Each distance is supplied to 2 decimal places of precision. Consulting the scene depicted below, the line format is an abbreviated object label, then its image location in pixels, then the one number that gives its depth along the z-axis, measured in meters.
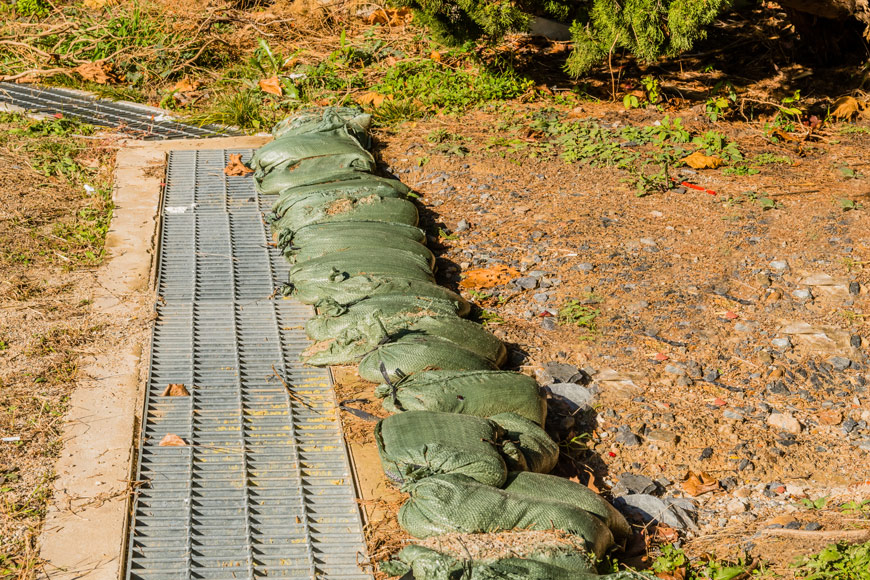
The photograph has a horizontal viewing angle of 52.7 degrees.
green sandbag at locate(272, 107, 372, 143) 6.43
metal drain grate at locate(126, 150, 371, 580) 3.18
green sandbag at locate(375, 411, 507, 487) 3.21
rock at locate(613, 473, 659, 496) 3.64
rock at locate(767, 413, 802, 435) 3.95
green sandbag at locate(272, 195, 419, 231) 5.24
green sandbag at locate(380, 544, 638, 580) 2.77
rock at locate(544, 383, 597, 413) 4.14
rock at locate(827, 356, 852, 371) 4.34
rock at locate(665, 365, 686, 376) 4.32
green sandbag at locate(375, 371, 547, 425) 3.64
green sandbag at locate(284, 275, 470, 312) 4.43
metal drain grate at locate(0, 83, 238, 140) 7.30
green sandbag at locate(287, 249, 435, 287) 4.64
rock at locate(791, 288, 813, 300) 4.84
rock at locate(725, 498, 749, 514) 3.56
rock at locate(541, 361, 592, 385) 4.29
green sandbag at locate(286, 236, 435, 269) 4.88
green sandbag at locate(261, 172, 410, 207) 5.48
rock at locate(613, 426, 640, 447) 3.89
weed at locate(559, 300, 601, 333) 4.73
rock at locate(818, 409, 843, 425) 4.00
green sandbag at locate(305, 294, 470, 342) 4.25
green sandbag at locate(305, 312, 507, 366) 4.11
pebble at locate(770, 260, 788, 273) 5.09
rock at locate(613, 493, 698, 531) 3.48
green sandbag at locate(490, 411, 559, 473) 3.39
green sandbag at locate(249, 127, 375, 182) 5.92
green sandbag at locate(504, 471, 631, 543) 3.22
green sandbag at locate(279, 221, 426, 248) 4.98
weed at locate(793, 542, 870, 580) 2.90
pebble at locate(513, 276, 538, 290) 5.11
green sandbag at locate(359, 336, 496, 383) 3.88
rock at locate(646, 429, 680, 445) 3.88
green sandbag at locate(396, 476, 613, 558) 3.00
